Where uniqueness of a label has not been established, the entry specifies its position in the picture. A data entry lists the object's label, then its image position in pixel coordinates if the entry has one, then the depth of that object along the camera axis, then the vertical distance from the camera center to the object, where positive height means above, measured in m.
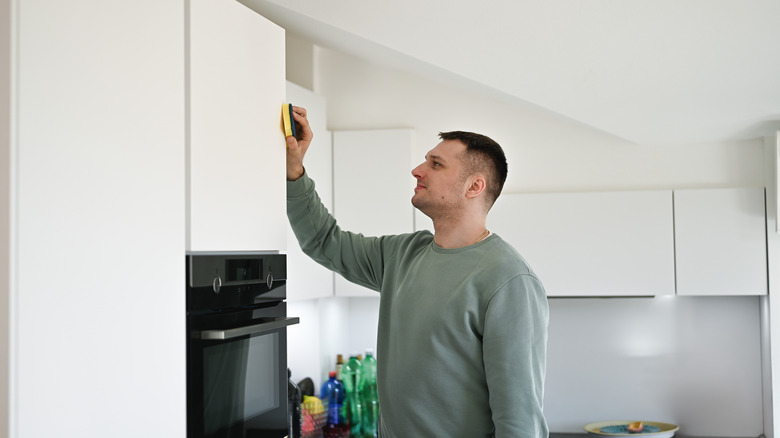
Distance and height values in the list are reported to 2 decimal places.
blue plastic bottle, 3.19 -0.67
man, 1.65 -0.15
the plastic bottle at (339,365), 3.38 -0.52
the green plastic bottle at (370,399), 3.28 -0.65
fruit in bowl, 3.14 -0.73
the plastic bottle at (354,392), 3.28 -0.62
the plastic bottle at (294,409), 2.83 -0.58
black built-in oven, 1.48 -0.20
